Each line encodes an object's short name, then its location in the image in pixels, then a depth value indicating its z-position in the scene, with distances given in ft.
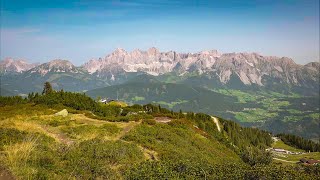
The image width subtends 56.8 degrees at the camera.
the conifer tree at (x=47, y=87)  385.54
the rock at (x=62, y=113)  183.71
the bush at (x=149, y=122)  166.09
